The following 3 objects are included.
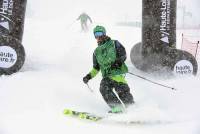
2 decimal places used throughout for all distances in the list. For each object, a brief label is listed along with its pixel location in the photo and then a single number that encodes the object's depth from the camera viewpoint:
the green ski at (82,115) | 12.08
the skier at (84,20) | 35.19
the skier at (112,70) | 13.24
